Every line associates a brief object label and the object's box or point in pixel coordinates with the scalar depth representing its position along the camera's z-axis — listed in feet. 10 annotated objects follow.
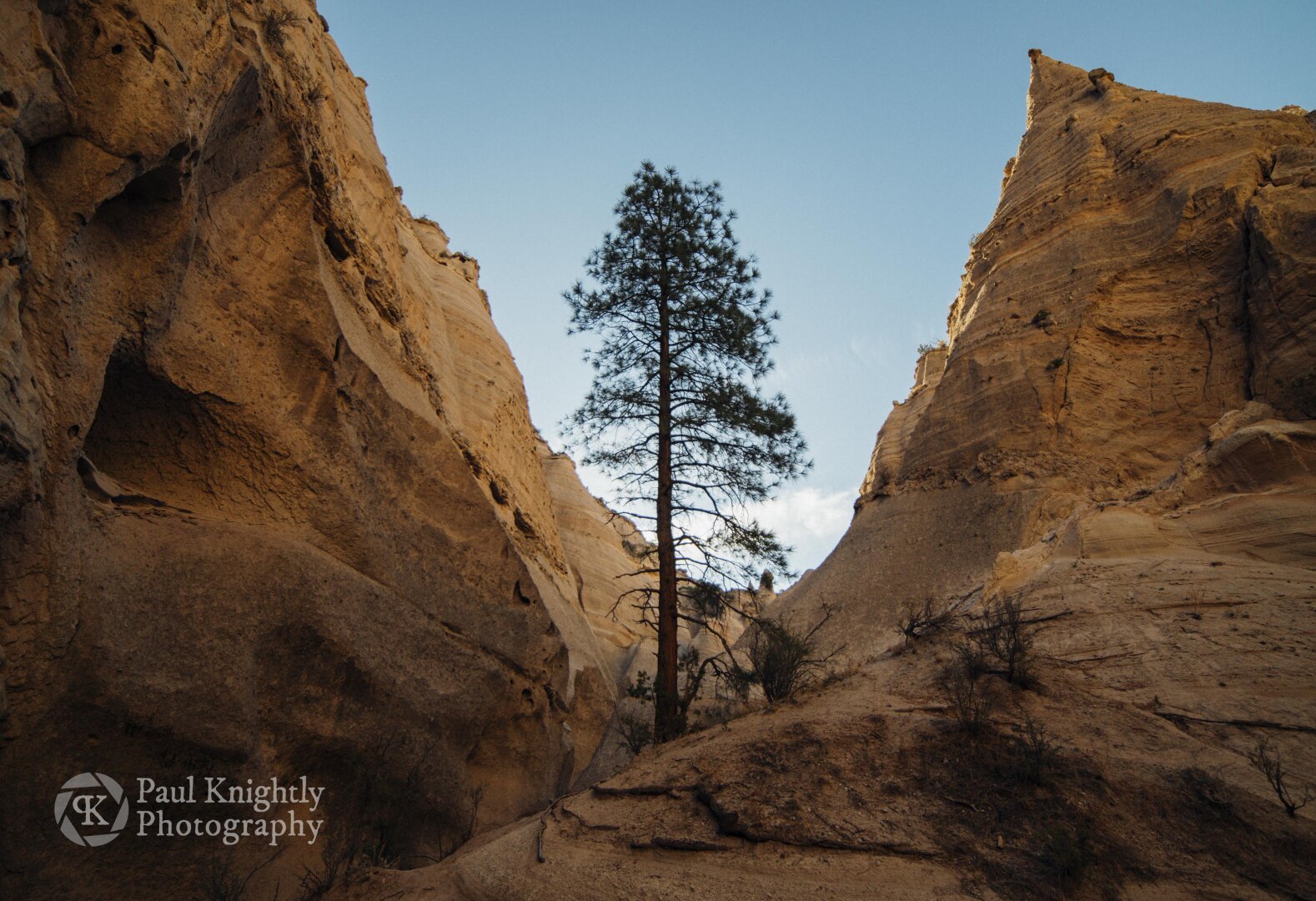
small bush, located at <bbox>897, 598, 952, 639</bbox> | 31.89
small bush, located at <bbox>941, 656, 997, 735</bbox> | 22.12
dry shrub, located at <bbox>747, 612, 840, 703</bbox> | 30.83
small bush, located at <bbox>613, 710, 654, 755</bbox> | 32.30
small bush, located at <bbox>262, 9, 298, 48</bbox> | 30.19
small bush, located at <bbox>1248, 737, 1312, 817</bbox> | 17.10
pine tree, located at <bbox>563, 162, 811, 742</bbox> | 36.37
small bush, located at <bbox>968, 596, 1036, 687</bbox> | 24.66
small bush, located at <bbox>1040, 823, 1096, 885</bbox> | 16.51
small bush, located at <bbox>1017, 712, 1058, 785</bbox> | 19.70
